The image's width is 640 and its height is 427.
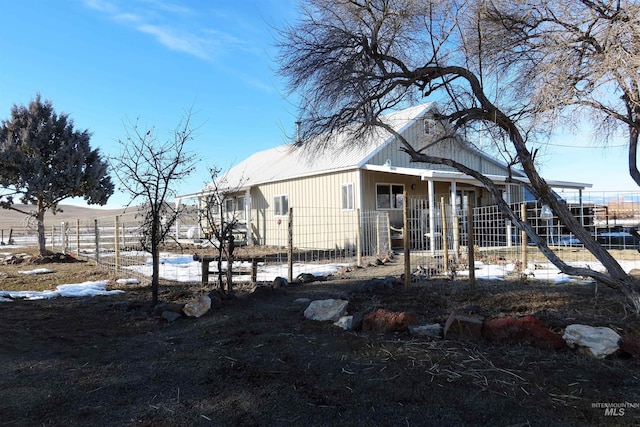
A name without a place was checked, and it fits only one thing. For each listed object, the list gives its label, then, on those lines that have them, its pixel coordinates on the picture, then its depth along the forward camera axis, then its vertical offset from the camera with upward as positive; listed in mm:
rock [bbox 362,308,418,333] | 4582 -1023
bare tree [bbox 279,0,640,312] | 5680 +2206
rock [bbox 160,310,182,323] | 5746 -1136
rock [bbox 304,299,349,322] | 5238 -1012
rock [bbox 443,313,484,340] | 4215 -1023
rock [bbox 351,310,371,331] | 4781 -1055
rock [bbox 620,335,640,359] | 3578 -1049
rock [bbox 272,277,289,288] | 7691 -974
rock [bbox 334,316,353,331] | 4829 -1090
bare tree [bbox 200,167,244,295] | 6656 +3
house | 15141 +1462
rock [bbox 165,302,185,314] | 5902 -1054
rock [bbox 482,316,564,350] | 3924 -1028
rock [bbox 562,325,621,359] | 3661 -1030
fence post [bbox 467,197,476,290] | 6160 -407
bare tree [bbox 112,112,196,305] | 6438 +646
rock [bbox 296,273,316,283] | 8547 -999
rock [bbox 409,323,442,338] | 4344 -1071
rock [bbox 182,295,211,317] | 5844 -1048
